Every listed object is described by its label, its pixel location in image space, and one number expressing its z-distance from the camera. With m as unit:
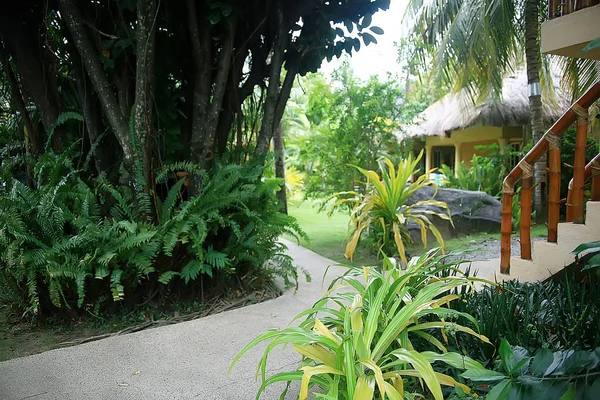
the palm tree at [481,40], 8.50
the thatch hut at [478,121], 12.35
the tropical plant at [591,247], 1.02
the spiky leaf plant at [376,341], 1.91
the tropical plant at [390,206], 5.95
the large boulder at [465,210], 7.64
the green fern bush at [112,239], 3.52
